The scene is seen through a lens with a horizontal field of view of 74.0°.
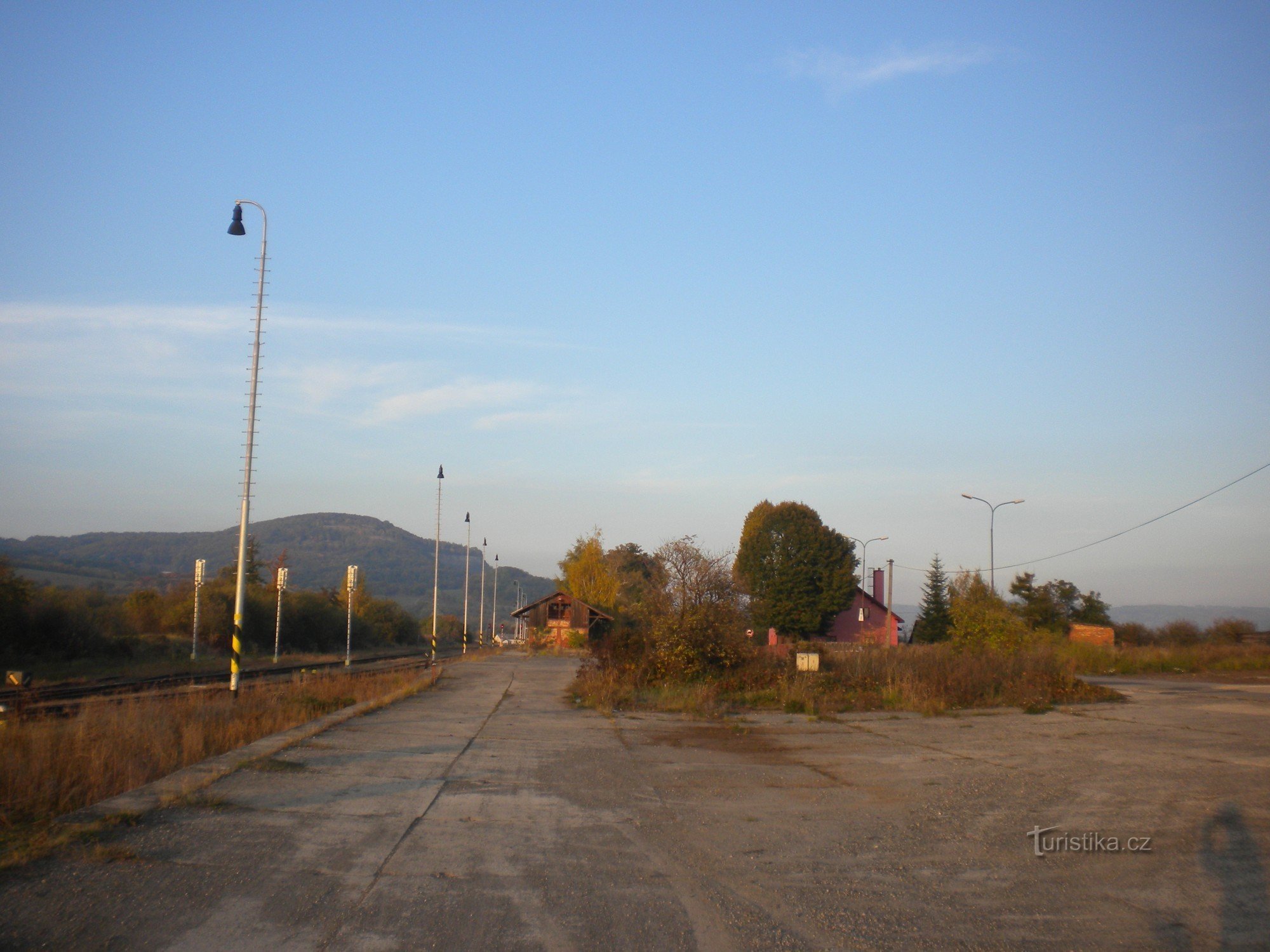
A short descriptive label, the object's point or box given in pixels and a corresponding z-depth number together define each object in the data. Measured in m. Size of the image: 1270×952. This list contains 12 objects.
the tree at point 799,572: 63.47
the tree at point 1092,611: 63.53
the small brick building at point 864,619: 65.81
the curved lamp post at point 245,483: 16.84
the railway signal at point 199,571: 36.25
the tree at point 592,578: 75.56
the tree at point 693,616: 21.44
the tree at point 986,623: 27.16
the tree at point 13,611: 30.52
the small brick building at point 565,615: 64.06
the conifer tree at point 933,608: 61.38
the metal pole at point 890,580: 43.00
